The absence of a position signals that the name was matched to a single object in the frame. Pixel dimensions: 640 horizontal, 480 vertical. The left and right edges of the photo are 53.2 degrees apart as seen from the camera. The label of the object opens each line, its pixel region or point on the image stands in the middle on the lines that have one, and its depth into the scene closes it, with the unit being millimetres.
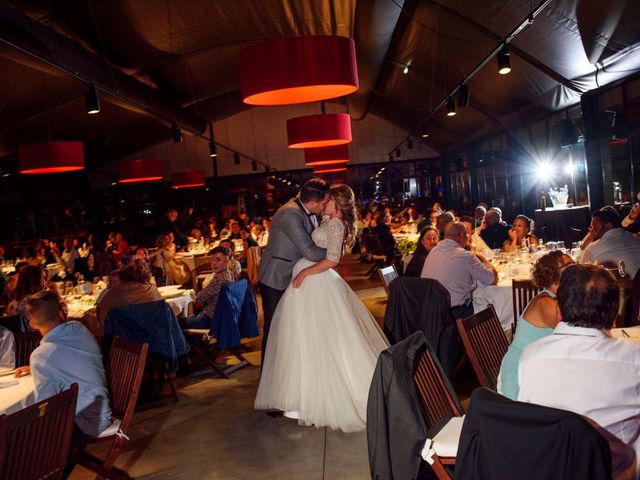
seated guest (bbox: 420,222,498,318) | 5250
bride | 4461
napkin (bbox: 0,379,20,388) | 3616
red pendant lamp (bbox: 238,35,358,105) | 4395
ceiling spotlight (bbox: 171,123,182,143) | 12969
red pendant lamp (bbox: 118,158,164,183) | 13023
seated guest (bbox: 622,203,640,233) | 7828
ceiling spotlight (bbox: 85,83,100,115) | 7512
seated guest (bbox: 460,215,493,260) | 6988
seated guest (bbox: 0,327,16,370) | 4188
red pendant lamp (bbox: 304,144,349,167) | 13297
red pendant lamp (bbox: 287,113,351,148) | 8758
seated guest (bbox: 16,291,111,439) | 3402
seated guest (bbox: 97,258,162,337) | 5578
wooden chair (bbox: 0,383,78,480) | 2500
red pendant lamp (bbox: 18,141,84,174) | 8094
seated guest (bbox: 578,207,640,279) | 5219
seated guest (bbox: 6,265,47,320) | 5590
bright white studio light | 13310
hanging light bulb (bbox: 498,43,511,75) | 7176
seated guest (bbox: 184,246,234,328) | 6422
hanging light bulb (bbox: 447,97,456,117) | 10485
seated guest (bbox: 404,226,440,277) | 6473
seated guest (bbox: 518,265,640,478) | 1972
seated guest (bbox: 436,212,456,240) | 7173
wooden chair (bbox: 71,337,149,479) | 3555
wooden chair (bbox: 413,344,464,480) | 2686
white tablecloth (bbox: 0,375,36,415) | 3300
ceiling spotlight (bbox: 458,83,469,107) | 9562
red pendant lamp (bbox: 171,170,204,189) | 16828
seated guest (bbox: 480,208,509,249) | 8430
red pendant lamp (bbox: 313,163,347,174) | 17531
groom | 4746
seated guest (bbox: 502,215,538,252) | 7414
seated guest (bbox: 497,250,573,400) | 2686
